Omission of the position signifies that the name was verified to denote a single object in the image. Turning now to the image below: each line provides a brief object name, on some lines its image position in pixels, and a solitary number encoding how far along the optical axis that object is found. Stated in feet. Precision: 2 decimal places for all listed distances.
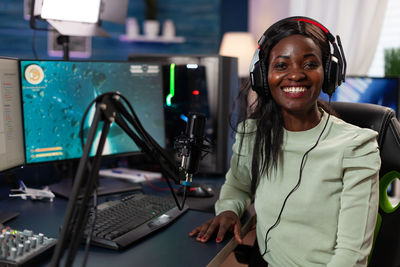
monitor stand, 4.24
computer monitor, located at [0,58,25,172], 3.62
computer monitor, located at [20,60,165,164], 3.92
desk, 2.82
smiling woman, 3.04
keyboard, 3.03
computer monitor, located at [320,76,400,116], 5.58
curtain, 10.16
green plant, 7.76
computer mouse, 4.32
